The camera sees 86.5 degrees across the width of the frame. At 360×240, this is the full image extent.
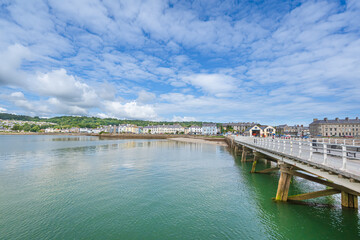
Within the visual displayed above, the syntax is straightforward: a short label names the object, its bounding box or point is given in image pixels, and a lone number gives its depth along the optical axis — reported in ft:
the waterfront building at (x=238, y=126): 522.47
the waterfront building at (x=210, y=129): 535.19
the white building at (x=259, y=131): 289.08
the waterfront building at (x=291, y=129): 508.53
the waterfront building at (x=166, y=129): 604.90
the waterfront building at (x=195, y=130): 571.69
